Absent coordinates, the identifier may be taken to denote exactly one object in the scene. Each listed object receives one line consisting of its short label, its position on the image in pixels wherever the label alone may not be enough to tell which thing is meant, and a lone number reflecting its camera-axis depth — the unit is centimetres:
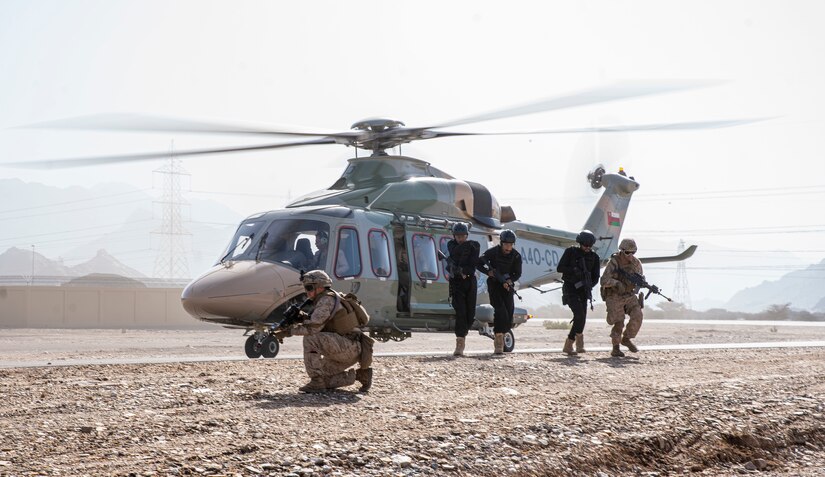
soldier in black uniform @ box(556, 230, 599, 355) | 1335
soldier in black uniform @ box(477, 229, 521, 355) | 1301
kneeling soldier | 789
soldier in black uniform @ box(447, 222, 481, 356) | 1289
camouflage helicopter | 1284
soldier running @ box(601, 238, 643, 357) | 1325
